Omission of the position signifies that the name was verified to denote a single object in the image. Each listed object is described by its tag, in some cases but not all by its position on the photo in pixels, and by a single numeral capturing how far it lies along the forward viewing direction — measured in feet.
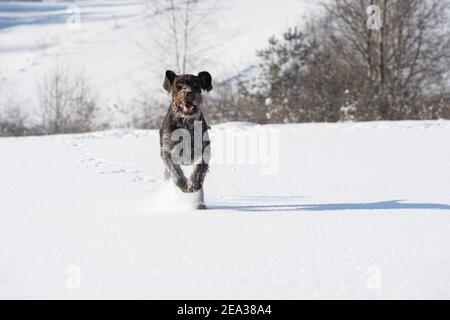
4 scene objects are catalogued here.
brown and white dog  17.20
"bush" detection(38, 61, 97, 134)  58.44
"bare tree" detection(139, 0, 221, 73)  56.34
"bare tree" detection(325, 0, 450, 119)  59.41
